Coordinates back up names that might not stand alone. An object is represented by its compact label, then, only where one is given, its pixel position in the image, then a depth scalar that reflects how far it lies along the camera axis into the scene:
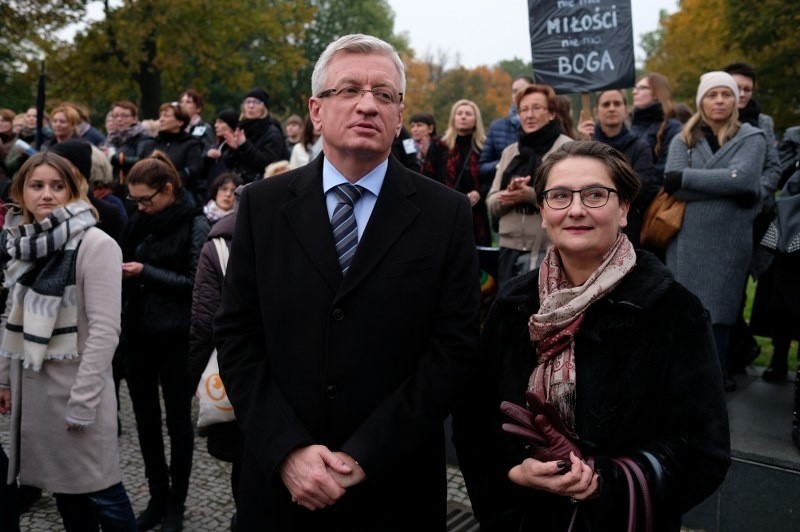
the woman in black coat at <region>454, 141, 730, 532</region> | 2.25
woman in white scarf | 3.56
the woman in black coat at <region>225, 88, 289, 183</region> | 7.77
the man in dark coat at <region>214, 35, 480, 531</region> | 2.40
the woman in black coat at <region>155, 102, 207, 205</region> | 7.78
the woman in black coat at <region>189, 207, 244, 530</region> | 3.96
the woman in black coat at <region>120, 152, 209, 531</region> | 4.47
